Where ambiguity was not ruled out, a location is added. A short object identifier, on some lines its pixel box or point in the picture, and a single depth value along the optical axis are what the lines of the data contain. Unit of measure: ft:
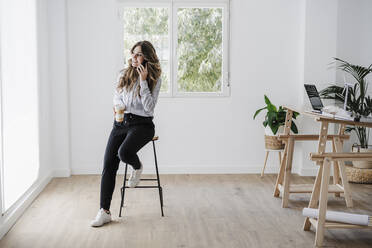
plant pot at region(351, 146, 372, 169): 16.74
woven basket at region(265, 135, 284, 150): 16.87
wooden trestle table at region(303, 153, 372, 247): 10.49
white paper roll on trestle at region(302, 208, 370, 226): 10.36
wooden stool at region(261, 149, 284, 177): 17.26
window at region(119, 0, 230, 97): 17.81
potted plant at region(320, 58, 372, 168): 16.58
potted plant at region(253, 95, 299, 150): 16.60
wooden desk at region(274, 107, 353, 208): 13.34
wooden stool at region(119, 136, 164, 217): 12.53
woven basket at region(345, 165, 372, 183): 16.56
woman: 11.78
